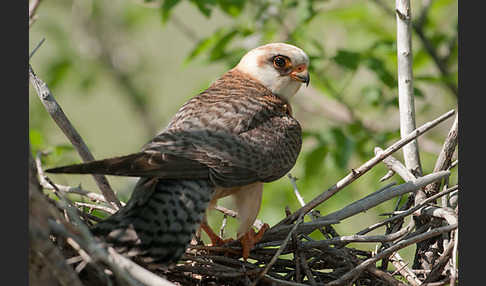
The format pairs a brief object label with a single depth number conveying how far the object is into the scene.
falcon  6.50
